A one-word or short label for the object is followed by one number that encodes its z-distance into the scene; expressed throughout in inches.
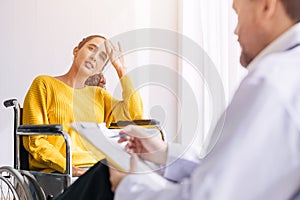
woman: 91.0
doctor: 24.6
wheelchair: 79.6
